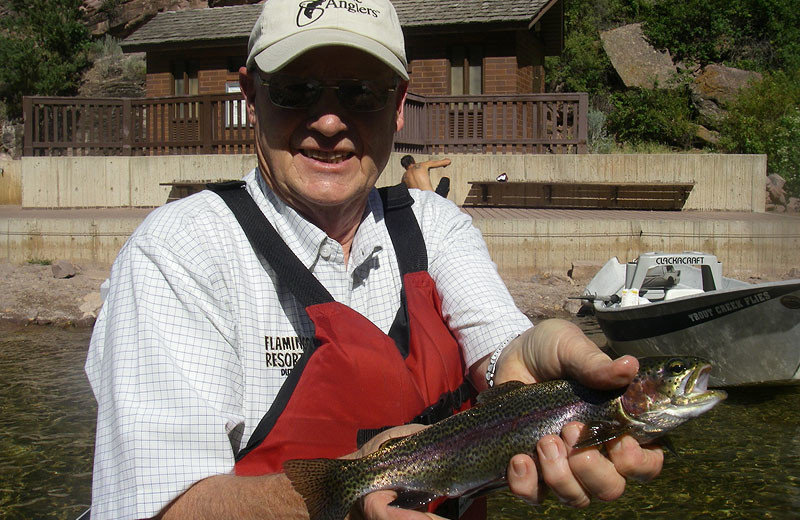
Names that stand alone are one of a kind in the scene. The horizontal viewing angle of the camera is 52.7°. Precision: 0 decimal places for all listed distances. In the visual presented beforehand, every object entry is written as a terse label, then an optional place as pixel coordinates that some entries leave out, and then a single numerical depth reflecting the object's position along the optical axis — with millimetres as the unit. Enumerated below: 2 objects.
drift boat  9547
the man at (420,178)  14383
